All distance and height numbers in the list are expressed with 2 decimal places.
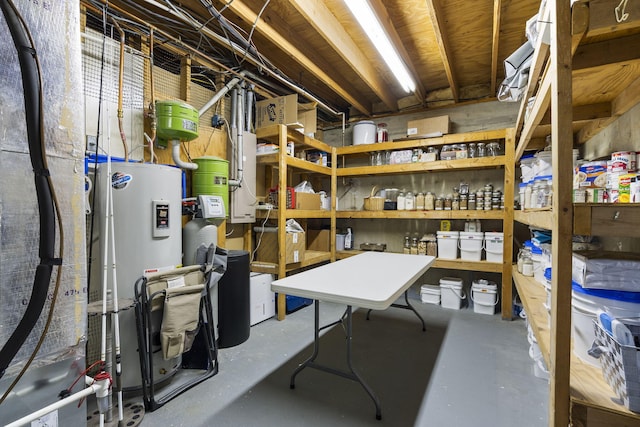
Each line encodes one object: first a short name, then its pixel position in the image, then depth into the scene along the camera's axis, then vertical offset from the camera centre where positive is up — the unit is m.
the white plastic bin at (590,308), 1.00 -0.34
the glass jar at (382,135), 4.08 +1.09
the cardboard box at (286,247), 3.23 -0.42
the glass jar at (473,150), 3.58 +0.77
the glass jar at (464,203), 3.55 +0.11
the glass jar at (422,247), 3.78 -0.46
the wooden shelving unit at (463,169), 3.21 +0.54
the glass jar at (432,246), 3.71 -0.45
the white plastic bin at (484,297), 3.31 -0.99
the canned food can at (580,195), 1.54 +0.09
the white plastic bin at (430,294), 3.68 -1.06
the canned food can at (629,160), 1.39 +0.26
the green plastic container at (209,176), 2.50 +0.31
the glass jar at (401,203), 3.83 +0.12
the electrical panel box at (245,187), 2.94 +0.26
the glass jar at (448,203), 3.66 +0.11
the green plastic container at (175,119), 2.11 +0.69
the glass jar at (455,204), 3.58 +0.10
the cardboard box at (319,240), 4.21 -0.43
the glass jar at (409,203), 3.82 +0.12
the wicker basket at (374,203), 3.94 +0.12
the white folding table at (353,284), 1.48 -0.44
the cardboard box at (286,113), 3.17 +1.15
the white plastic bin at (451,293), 3.50 -1.00
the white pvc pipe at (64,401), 0.91 -0.67
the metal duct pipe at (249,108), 3.14 +1.13
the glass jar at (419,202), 3.76 +0.13
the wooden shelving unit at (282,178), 3.11 +0.40
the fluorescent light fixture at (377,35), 1.90 +1.37
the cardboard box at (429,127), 3.61 +1.09
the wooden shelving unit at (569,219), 0.86 -0.02
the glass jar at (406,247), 3.96 -0.49
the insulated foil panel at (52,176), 0.94 +0.12
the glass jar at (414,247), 3.86 -0.48
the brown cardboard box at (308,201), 3.44 +0.14
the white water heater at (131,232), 1.77 -0.13
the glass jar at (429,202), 3.71 +0.13
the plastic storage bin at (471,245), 3.42 -0.40
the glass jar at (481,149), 3.54 +0.78
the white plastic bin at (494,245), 3.30 -0.39
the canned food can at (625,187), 1.31 +0.12
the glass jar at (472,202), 3.53 +0.12
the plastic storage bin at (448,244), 3.54 -0.40
